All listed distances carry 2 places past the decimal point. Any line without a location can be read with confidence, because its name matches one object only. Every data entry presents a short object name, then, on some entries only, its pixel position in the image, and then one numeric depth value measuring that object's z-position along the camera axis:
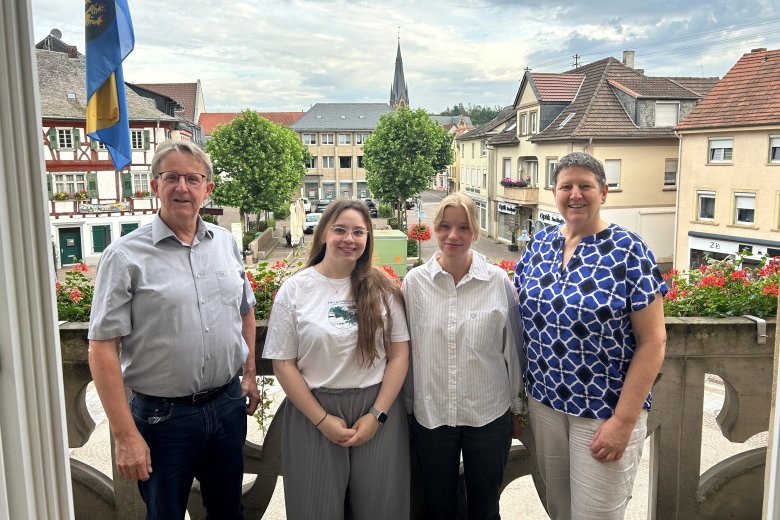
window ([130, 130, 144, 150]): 25.82
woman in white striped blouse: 1.99
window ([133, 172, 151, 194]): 26.23
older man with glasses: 1.76
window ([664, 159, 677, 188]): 23.11
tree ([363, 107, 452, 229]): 33.81
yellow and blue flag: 2.40
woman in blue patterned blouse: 1.79
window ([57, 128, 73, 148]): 23.66
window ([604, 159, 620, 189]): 22.36
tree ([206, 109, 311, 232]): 30.67
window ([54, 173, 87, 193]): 24.06
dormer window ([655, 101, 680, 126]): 22.39
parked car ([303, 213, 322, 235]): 28.17
